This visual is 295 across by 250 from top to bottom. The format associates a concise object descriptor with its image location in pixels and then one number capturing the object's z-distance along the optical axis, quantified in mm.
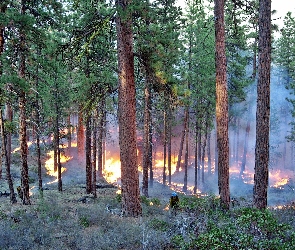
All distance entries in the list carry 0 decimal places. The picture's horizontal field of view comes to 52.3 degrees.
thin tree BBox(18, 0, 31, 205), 13219
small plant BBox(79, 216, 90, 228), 9469
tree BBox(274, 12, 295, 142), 33750
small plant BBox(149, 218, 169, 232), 8375
